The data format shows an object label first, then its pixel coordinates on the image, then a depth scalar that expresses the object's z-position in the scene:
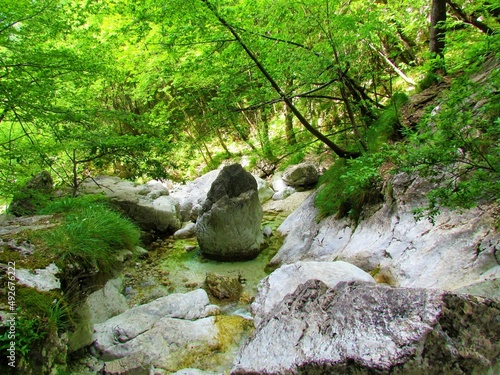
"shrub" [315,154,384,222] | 6.05
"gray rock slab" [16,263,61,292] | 2.67
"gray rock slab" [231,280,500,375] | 2.14
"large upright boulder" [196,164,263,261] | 7.81
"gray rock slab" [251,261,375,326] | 4.48
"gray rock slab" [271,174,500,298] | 3.41
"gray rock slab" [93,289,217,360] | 3.83
